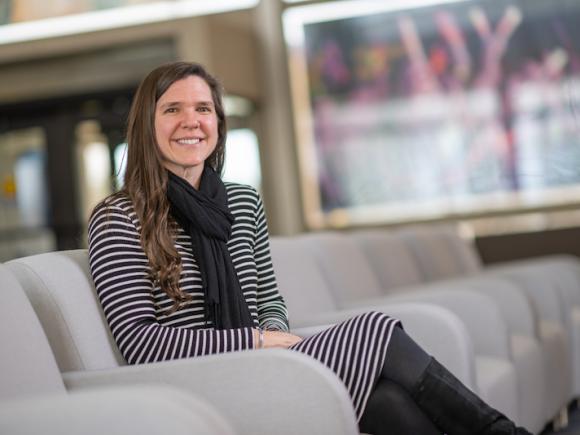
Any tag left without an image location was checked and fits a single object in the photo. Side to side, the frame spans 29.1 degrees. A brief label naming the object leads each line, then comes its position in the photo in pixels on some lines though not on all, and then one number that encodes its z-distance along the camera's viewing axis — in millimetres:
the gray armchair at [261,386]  2051
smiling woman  2348
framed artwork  9164
